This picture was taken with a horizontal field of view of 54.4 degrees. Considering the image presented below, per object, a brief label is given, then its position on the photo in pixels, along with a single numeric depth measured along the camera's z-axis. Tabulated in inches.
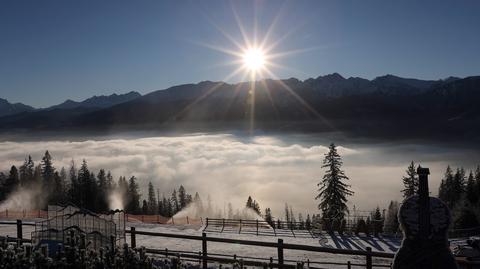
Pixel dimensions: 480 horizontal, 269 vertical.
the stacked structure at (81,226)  567.5
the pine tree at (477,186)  2723.9
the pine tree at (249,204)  5152.6
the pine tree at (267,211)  6311.5
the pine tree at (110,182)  5539.4
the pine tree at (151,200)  5698.3
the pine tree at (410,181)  2340.3
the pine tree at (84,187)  3366.1
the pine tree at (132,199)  4142.2
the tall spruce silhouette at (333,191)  2119.8
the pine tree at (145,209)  4263.3
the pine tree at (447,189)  4047.7
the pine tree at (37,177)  4549.7
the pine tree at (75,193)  3378.4
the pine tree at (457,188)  3411.4
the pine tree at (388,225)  3327.5
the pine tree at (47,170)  4573.8
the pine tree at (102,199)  3485.2
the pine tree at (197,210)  7553.6
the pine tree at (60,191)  4041.6
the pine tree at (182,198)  7027.6
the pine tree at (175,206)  6513.8
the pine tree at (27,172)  4554.1
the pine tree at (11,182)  3804.1
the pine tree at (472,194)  2760.8
